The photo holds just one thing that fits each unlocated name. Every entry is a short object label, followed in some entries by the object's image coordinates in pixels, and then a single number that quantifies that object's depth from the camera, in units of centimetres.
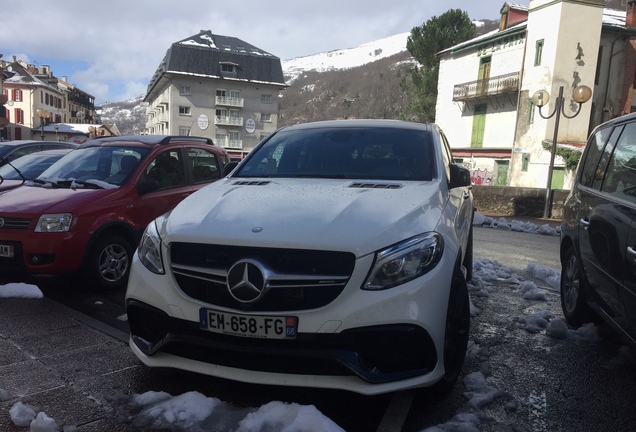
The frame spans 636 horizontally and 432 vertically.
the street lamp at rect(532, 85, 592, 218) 1509
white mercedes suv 257
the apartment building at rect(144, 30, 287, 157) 5753
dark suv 300
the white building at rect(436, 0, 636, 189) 2833
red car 489
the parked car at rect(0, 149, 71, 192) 695
